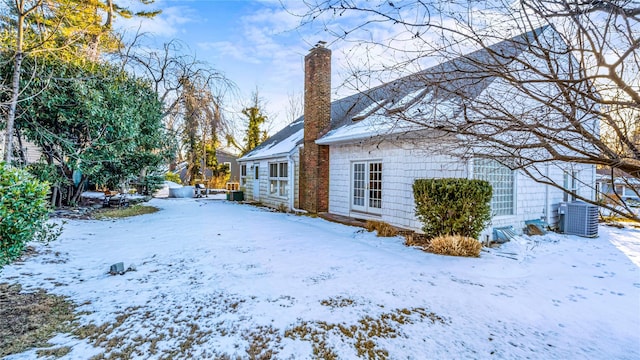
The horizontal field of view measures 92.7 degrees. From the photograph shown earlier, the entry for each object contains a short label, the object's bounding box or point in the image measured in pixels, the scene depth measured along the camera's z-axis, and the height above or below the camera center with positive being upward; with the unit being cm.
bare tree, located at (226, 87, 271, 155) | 2792 +501
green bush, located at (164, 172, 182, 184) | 2626 -10
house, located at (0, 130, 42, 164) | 768 +76
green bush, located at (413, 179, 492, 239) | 630 -59
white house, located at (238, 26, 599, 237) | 778 +9
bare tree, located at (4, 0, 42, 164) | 639 +222
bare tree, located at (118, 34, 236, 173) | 1317 +420
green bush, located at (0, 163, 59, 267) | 312 -38
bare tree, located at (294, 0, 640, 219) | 167 +86
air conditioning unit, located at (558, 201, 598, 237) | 792 -106
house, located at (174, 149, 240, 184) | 3275 +156
